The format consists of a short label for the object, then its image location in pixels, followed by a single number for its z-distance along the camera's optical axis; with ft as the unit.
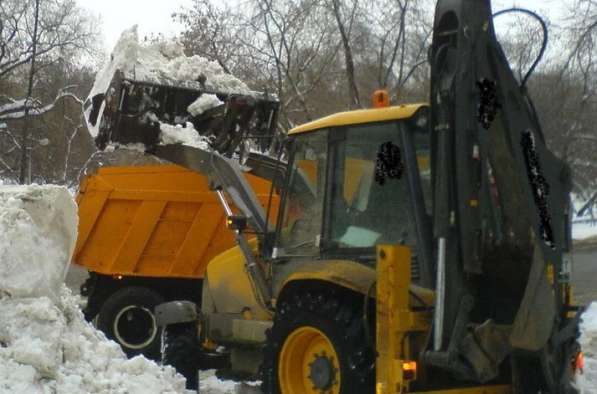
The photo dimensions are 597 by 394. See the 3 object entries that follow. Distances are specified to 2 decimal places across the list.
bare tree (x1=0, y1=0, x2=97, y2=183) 112.78
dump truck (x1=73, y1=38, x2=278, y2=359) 33.60
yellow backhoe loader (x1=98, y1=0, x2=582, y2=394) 17.34
